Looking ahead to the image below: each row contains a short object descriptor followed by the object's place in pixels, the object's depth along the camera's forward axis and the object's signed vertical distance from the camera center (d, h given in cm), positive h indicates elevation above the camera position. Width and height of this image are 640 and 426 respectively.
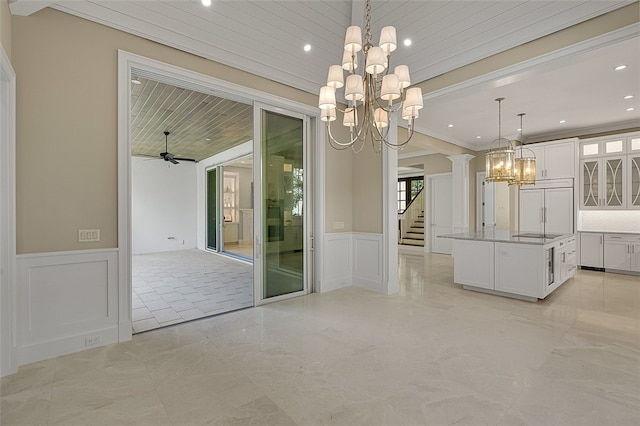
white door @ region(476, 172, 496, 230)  858 +25
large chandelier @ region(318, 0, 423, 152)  245 +112
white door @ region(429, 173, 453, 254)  912 +8
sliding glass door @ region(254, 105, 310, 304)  420 +13
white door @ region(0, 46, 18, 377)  233 -3
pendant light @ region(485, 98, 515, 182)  500 +81
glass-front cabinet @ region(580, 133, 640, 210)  609 +85
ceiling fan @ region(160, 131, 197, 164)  723 +151
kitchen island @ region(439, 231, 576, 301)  421 -78
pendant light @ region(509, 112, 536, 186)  538 +75
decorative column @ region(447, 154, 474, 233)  856 +57
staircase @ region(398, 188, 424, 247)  1088 -35
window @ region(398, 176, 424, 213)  1406 +115
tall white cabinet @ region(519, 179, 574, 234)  673 +10
